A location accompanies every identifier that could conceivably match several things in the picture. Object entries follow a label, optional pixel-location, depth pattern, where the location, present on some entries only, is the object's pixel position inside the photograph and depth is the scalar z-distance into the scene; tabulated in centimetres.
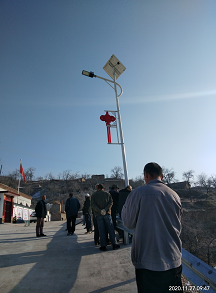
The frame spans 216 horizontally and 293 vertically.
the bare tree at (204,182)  6089
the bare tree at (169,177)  6072
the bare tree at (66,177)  6916
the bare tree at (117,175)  7198
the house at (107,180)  6644
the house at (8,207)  1858
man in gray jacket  170
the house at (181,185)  5850
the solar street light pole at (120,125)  766
